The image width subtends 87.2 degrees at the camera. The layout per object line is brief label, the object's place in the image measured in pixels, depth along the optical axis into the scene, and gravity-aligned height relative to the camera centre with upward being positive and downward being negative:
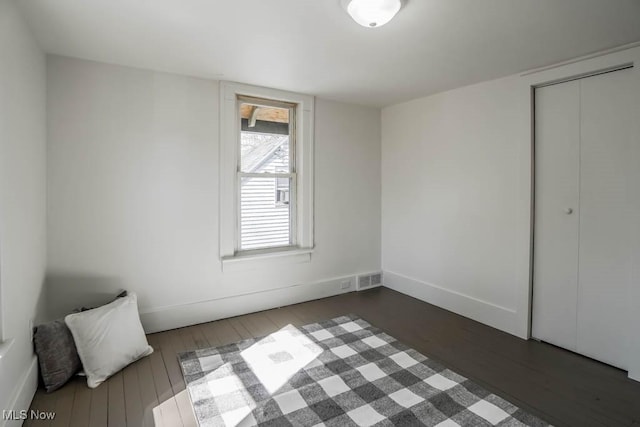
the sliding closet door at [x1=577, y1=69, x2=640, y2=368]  2.46 +0.02
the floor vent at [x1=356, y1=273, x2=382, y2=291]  4.40 -0.93
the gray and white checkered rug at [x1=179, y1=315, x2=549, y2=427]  1.99 -1.20
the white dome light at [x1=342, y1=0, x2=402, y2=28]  1.83 +1.13
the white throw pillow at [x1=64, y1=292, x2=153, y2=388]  2.33 -0.94
